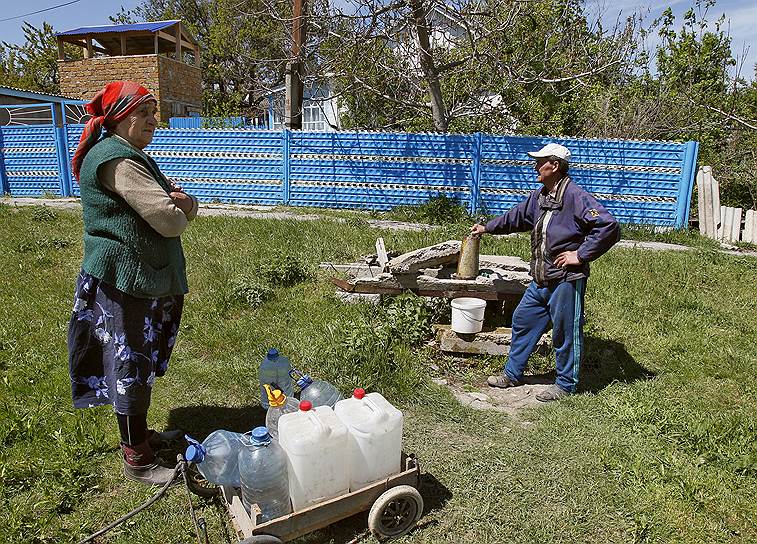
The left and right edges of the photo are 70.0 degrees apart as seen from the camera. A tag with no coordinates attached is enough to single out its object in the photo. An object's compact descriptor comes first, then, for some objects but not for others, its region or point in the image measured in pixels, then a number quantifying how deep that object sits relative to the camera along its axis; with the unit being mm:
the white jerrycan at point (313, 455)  2586
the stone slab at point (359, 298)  5740
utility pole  10932
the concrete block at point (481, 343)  5117
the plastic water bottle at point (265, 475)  2559
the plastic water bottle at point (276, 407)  3004
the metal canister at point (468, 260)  5359
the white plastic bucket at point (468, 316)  5028
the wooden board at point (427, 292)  5371
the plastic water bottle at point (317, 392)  3424
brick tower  18734
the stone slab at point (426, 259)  5367
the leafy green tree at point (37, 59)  26688
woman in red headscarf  2770
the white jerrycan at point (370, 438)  2736
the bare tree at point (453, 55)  10633
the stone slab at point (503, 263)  5961
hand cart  2533
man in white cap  4023
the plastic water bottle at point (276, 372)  3703
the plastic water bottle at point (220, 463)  2818
